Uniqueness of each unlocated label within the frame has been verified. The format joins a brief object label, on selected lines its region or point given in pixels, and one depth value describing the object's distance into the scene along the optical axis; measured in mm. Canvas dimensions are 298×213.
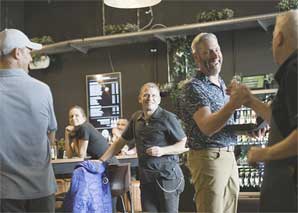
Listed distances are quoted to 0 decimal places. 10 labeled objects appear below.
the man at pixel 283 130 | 1843
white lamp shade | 3860
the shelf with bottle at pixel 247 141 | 6918
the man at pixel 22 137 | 2301
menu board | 8984
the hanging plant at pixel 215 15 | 7402
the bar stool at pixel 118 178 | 4051
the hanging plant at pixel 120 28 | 8188
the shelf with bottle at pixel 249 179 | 6871
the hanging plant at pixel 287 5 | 6768
